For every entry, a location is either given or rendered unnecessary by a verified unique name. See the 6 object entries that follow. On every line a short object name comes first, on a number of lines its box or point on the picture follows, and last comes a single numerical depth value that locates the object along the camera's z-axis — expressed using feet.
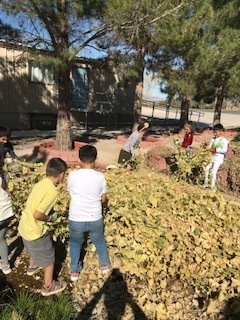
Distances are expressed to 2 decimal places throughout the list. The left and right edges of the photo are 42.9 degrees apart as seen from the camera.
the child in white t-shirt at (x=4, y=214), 9.87
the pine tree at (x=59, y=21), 20.57
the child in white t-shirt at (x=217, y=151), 19.36
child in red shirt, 21.11
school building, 47.57
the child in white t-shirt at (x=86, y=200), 9.68
